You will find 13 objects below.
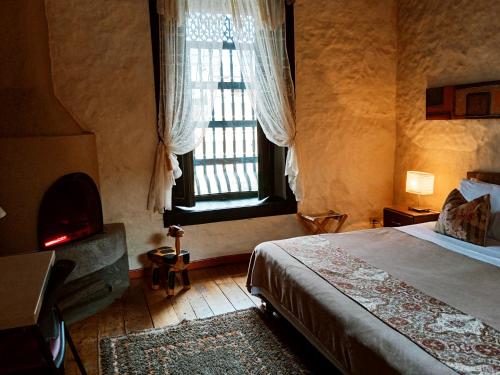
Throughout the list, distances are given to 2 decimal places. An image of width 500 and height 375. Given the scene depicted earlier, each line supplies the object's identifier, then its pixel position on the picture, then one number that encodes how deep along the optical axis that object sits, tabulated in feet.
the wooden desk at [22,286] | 4.43
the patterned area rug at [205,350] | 8.02
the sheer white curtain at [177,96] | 12.02
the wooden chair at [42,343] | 5.07
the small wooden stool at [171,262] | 11.63
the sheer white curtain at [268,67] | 12.73
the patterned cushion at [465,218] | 9.65
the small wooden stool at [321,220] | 14.01
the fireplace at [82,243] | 10.12
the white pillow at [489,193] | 10.05
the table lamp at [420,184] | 13.14
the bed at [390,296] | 5.61
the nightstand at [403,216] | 12.87
